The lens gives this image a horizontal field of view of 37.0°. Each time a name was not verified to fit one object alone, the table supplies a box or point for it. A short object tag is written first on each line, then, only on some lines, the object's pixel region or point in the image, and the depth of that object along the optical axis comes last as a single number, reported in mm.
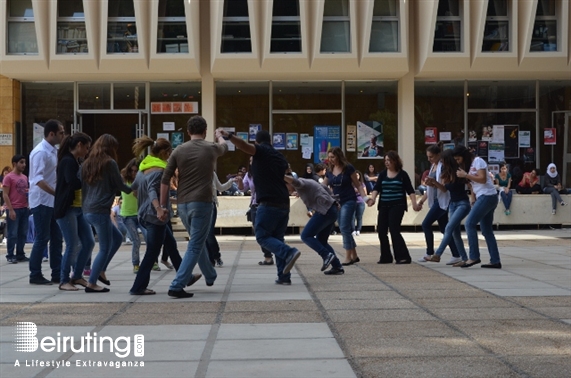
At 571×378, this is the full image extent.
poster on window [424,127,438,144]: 28203
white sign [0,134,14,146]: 27156
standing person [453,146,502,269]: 12445
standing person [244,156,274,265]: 13992
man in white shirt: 10609
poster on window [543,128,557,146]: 28203
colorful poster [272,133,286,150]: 28000
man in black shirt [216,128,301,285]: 10336
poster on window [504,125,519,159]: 28109
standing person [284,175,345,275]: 11594
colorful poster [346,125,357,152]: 28031
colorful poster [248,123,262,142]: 27984
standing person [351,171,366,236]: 21250
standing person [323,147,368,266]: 13008
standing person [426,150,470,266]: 12906
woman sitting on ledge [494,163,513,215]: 24141
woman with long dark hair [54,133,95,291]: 9961
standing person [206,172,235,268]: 12578
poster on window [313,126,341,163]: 27859
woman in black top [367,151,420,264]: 13609
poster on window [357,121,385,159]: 28078
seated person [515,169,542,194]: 25859
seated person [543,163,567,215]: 24172
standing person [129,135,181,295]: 9539
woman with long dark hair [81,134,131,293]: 9680
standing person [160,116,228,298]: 9258
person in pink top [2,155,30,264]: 14773
